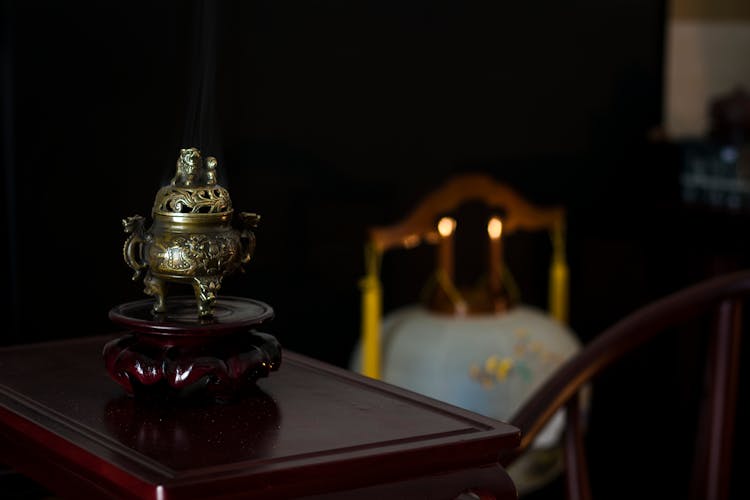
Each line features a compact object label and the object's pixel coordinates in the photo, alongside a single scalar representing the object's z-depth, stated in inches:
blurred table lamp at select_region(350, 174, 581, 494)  129.6
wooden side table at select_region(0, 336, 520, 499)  57.4
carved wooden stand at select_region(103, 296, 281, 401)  63.3
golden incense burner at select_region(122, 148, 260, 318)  65.2
